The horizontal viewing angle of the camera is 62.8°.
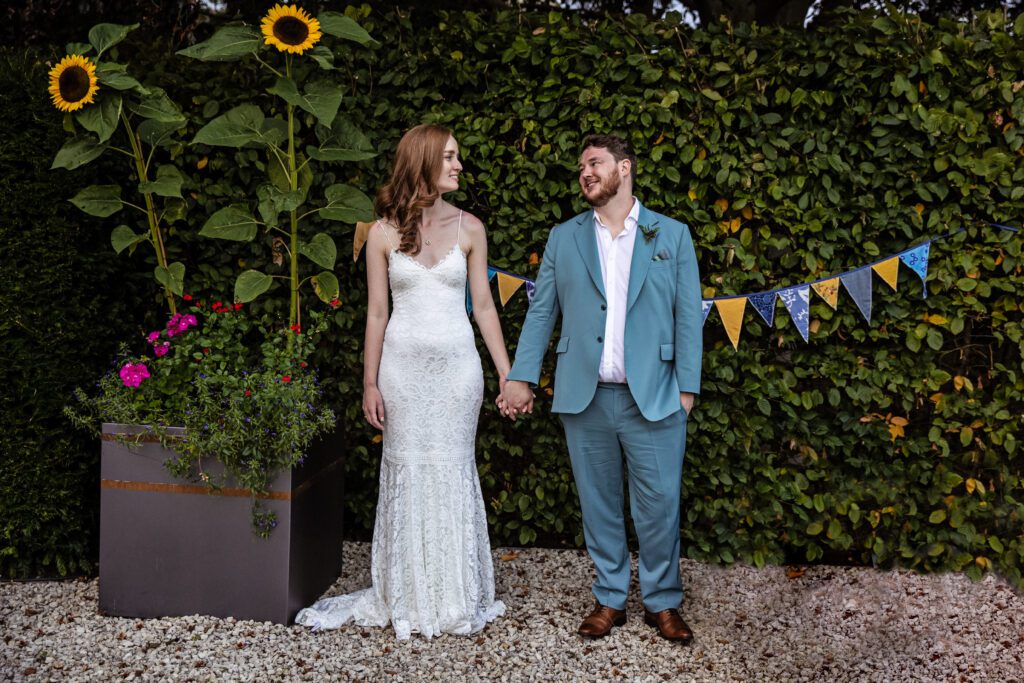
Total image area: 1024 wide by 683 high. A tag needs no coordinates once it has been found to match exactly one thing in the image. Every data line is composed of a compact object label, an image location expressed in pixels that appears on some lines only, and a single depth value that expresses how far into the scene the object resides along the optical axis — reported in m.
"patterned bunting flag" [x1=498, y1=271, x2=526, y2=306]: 3.75
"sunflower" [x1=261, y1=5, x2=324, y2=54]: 3.37
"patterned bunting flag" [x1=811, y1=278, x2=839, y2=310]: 3.57
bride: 3.24
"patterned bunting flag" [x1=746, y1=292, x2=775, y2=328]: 3.62
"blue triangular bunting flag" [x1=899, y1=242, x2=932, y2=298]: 3.50
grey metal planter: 3.23
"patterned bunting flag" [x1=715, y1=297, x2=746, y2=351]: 3.60
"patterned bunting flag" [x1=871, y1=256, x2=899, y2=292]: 3.54
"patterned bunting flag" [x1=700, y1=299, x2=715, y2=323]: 3.67
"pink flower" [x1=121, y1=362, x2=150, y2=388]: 3.32
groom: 3.09
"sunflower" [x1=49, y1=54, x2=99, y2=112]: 3.38
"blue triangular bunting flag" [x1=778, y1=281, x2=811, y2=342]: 3.59
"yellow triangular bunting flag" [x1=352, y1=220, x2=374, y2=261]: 3.79
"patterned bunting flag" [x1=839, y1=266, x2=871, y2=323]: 3.55
